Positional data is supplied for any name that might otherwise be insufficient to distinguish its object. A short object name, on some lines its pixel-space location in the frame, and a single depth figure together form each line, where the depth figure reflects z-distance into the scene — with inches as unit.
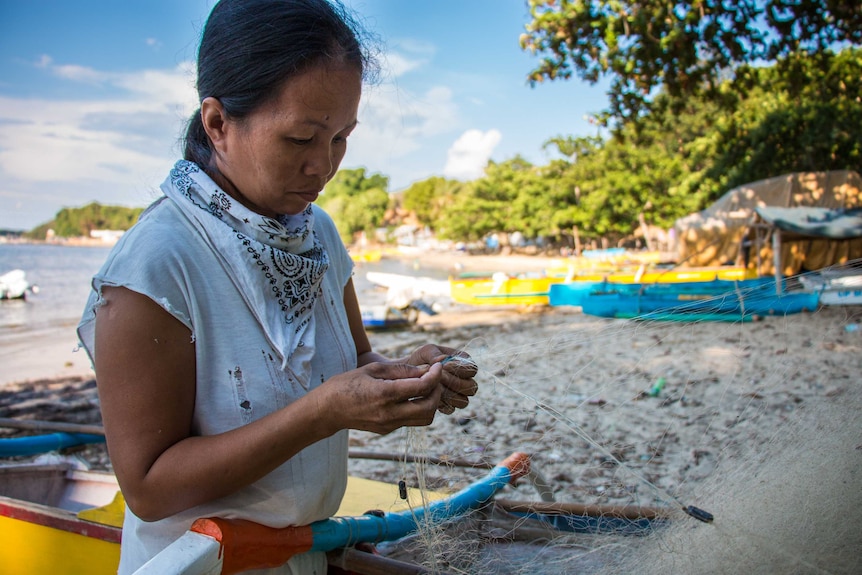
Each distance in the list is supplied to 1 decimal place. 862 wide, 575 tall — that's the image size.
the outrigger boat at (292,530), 45.1
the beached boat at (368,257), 2185.9
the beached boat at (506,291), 616.7
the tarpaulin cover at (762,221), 623.2
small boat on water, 1018.3
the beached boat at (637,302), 384.2
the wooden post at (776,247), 451.8
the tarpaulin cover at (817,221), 485.1
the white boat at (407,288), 540.1
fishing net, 54.1
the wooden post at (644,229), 1272.1
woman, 41.6
